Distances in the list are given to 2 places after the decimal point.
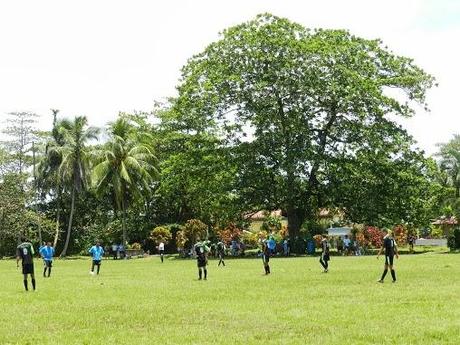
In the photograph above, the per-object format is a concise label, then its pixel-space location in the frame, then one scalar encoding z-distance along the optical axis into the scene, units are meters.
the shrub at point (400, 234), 58.37
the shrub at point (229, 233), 60.35
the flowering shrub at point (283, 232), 65.99
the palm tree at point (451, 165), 63.64
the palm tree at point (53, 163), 68.12
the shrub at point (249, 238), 66.31
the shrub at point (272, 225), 75.43
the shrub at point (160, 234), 59.47
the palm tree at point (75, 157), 65.81
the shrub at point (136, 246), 62.99
